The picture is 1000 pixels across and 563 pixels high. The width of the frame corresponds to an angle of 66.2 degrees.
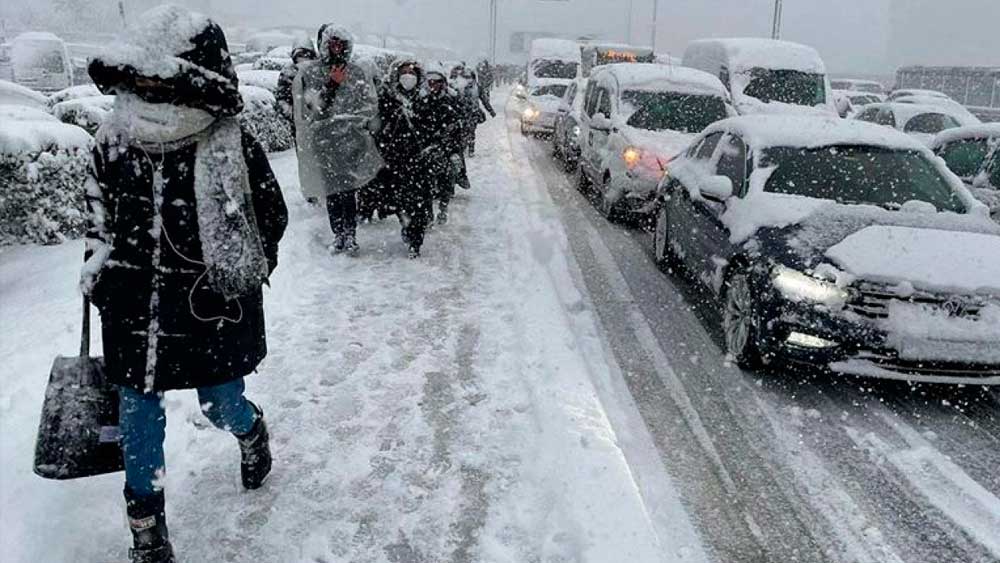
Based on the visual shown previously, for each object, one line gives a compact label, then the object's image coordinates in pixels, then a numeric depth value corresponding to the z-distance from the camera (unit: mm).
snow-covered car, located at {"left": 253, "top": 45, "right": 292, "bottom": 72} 22438
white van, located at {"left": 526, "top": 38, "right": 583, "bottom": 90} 21938
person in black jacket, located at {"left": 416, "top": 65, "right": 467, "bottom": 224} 7691
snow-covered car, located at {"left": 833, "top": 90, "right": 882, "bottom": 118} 27222
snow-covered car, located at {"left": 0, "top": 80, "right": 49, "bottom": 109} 9609
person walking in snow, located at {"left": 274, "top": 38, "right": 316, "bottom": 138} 7508
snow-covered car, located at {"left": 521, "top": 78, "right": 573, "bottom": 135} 19547
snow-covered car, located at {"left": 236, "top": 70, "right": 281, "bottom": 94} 14266
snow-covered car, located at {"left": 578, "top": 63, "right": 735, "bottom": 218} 9352
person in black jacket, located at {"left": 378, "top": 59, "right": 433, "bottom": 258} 7324
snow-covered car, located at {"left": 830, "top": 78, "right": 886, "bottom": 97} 34750
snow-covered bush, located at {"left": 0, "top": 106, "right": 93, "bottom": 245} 6590
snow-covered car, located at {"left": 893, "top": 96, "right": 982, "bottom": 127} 16422
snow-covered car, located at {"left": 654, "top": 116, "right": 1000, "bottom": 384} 4391
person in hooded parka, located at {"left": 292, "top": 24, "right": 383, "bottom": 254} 6934
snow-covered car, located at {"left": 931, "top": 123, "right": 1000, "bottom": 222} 8867
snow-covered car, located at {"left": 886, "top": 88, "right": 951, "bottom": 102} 23748
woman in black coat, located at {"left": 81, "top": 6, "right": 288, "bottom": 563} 2455
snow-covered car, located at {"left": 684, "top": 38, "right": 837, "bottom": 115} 13930
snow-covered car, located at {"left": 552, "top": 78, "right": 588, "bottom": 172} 13570
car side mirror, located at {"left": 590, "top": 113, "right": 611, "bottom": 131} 10276
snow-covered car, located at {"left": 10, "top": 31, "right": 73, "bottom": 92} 22922
